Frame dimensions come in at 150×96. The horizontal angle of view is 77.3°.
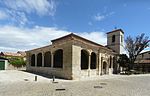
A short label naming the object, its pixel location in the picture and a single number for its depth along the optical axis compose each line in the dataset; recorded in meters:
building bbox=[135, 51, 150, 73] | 25.03
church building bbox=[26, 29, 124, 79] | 11.96
